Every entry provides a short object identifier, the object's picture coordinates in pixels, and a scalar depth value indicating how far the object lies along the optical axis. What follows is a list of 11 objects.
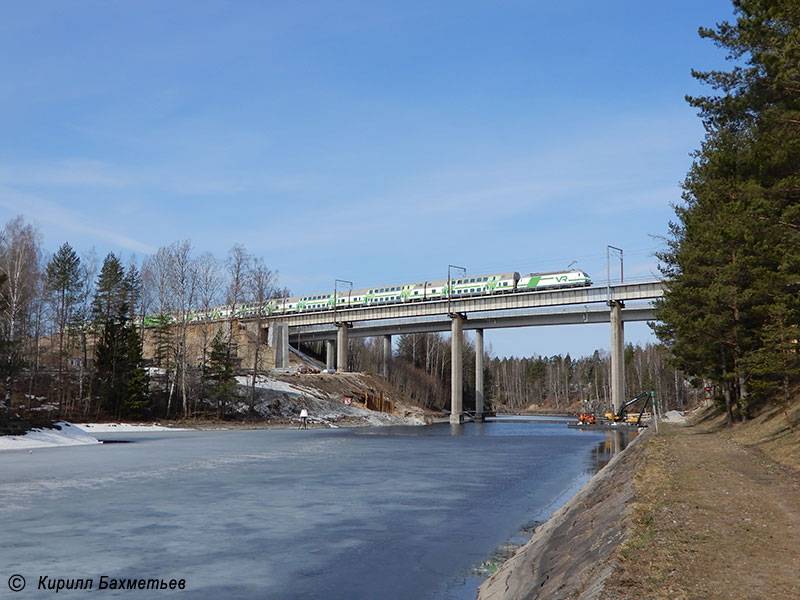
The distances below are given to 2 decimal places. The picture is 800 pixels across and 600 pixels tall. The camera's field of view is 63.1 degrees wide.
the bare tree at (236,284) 64.06
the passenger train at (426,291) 83.44
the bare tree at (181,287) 62.19
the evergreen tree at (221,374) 59.53
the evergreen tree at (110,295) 62.47
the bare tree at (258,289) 67.25
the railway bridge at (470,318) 81.62
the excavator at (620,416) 74.31
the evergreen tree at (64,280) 67.19
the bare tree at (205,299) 63.22
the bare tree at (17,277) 43.59
